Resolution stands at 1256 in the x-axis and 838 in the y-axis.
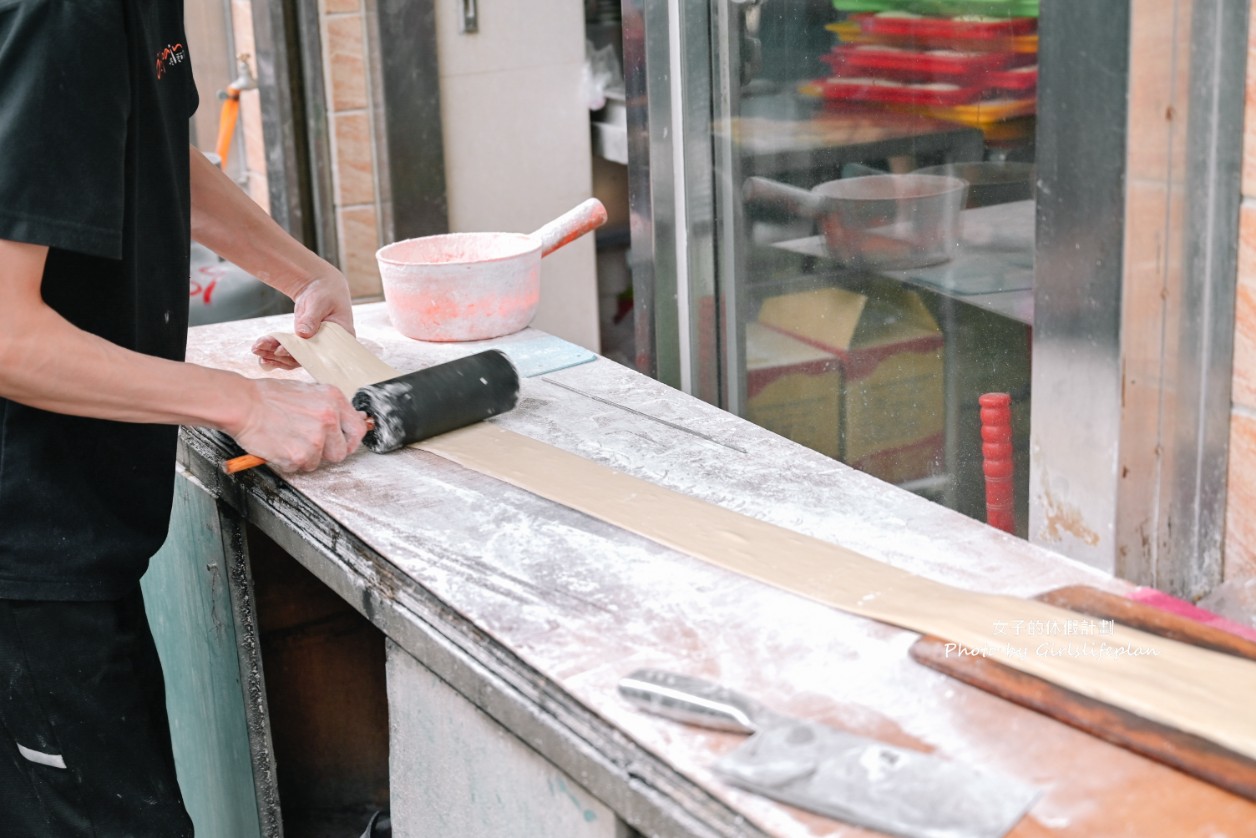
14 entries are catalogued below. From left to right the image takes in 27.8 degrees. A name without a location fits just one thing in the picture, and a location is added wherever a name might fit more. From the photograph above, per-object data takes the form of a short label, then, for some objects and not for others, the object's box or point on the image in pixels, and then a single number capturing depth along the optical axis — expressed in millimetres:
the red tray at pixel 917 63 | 2590
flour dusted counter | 2015
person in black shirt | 2290
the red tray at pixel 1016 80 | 2510
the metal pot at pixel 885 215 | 2724
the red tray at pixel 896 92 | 2649
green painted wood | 2821
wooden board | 1965
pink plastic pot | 3046
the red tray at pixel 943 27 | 2526
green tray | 2510
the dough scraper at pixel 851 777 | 1916
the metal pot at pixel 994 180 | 2572
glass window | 2626
